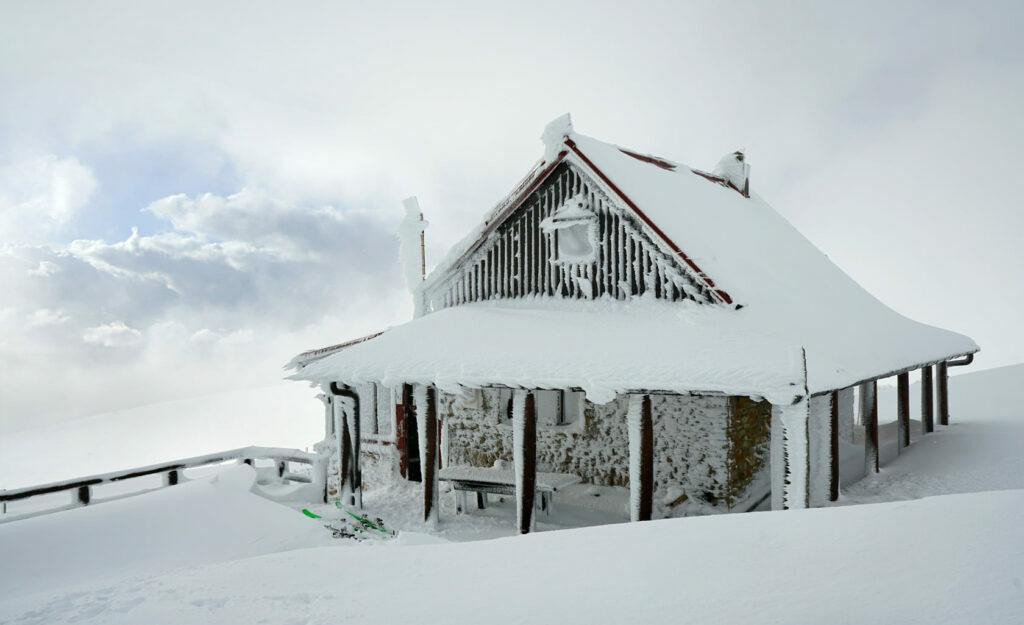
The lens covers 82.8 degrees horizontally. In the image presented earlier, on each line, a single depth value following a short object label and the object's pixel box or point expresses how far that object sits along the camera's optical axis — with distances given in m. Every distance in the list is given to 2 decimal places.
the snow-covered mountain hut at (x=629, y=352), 7.75
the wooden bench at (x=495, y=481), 9.66
